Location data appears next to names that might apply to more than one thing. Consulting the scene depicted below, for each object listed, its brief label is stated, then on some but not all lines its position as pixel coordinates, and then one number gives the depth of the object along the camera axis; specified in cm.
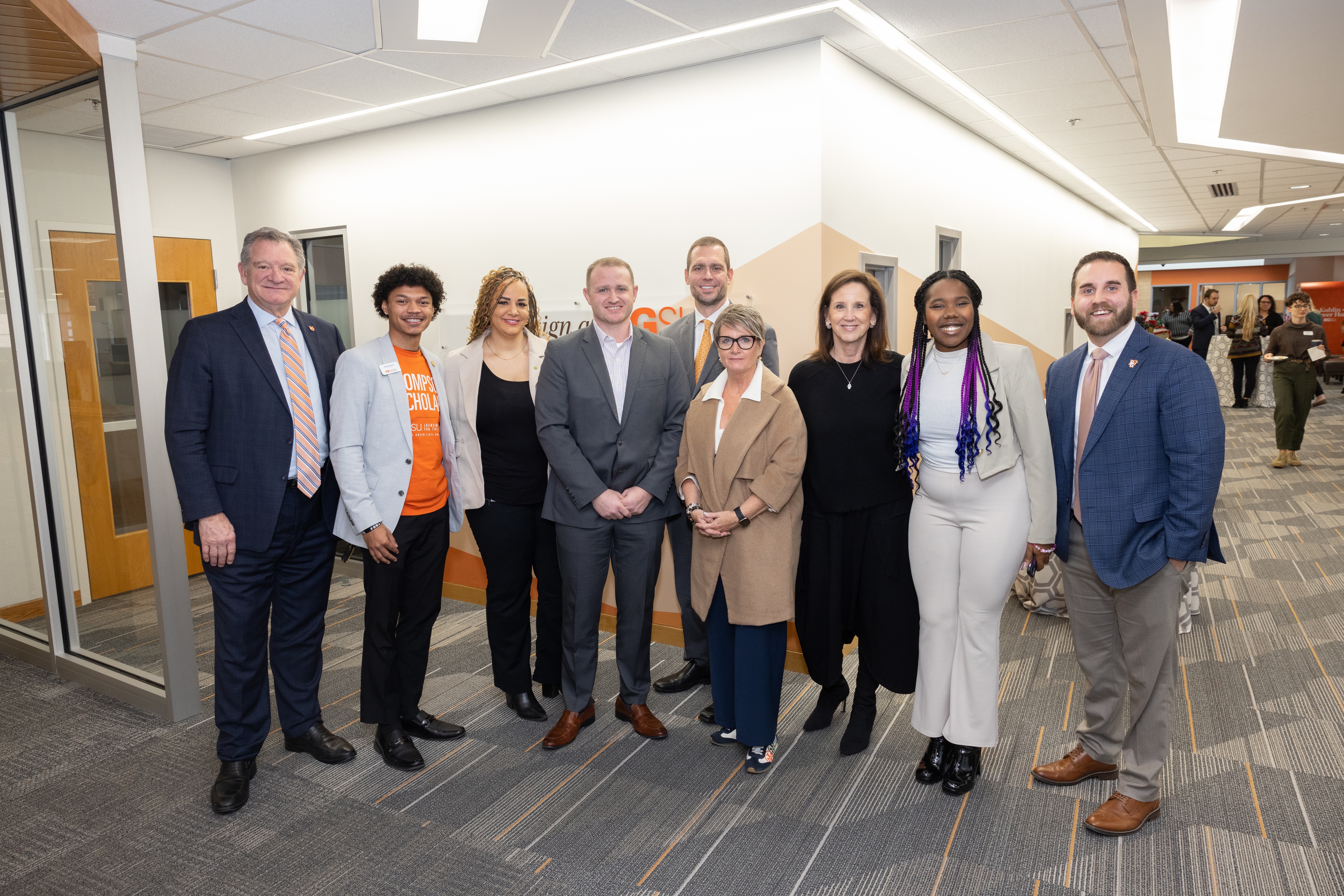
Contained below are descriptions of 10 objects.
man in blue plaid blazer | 235
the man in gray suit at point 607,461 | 303
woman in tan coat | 278
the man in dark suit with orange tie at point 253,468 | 272
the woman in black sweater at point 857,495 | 276
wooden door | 344
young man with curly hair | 284
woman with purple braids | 252
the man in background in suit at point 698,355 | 350
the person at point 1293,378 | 805
